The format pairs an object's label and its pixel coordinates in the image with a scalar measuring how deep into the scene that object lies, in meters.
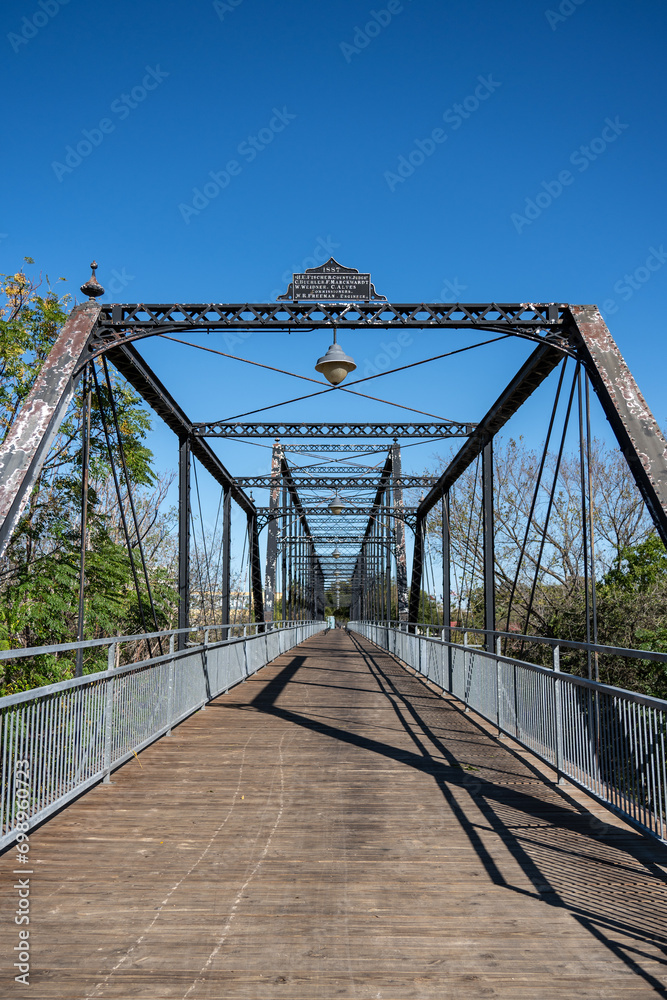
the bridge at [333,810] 3.50
